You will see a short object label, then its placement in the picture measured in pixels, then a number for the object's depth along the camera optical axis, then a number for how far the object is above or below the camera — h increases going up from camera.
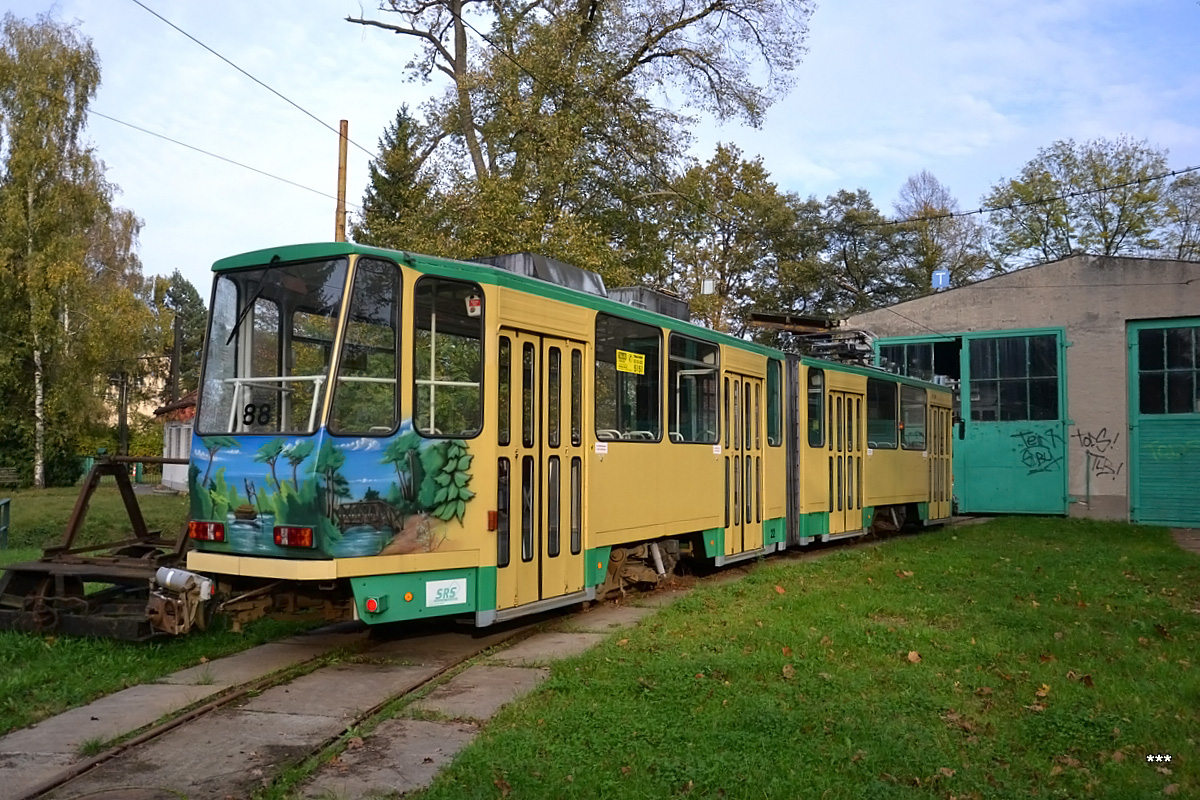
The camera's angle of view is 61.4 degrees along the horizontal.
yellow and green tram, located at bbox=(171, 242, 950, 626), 7.15 +0.09
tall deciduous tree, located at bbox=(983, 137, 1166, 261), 41.91 +10.26
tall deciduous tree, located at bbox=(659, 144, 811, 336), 36.81 +8.47
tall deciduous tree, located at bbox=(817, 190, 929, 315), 45.00 +8.44
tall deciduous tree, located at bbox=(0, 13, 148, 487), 36.12 +7.12
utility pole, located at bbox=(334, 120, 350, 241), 16.69 +4.49
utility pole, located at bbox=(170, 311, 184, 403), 25.12 +2.17
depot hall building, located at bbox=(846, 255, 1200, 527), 21.56 +1.45
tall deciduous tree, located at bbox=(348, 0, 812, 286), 18.22 +6.82
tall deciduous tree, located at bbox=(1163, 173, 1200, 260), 41.75 +9.56
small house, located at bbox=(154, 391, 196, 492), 43.75 +0.25
